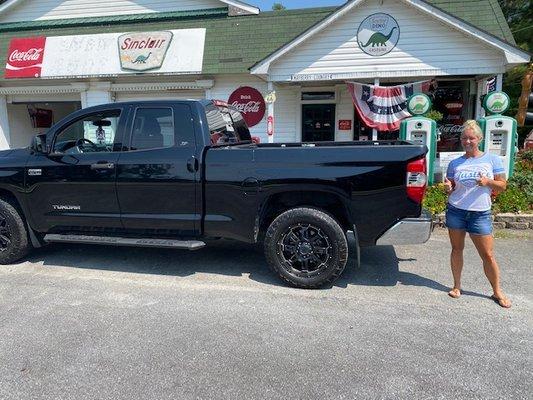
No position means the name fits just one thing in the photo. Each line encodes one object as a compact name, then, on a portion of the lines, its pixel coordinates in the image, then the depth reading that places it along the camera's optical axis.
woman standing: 3.82
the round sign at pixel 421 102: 8.41
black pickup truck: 4.09
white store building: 10.20
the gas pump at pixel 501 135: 7.61
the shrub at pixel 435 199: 7.09
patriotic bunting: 10.62
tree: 16.94
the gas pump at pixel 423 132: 7.84
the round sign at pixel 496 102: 7.98
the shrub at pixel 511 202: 6.93
